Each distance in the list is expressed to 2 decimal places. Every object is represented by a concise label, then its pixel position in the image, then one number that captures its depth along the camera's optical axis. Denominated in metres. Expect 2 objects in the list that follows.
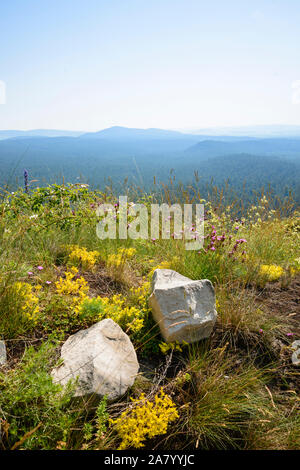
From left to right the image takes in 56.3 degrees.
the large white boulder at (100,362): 1.95
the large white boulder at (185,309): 2.53
